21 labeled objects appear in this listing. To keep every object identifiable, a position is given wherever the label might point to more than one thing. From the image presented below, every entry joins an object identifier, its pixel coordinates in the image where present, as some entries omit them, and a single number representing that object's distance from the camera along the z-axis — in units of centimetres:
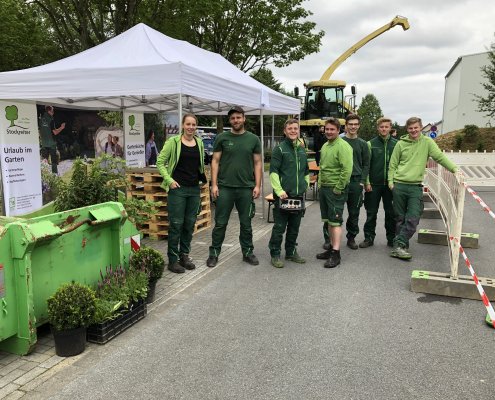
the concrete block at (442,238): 668
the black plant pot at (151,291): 425
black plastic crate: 349
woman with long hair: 517
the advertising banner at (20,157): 722
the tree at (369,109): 6248
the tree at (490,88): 2617
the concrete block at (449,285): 446
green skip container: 304
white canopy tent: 561
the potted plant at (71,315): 318
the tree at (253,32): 1695
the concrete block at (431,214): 899
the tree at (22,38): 1742
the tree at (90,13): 1249
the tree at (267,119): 3450
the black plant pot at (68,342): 326
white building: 4641
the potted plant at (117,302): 348
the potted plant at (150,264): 422
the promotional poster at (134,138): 1023
